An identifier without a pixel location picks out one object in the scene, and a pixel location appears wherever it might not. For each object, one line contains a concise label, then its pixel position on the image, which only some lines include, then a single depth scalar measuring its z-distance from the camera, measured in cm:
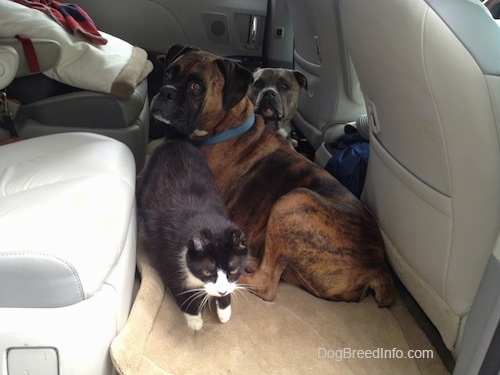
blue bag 224
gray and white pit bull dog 265
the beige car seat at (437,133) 116
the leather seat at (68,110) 233
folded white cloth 223
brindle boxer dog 175
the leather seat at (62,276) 115
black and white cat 155
